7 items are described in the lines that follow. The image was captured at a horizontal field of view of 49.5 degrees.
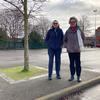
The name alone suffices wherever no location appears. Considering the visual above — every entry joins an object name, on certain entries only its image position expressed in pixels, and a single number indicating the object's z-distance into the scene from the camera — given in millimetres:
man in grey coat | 3229
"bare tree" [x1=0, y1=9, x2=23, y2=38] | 22887
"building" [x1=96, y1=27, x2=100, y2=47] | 31424
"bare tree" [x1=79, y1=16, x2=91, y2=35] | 31385
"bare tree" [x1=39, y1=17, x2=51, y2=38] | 29788
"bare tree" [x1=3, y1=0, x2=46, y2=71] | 4162
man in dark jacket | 3382
